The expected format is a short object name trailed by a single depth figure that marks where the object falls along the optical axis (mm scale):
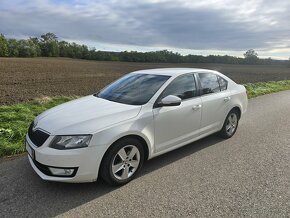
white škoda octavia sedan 2686
